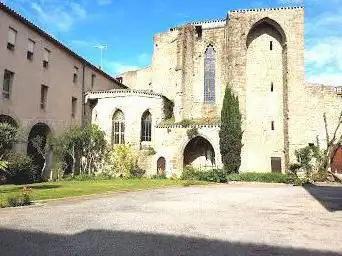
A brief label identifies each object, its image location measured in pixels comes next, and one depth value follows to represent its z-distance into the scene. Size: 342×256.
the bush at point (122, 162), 36.72
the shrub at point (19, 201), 14.38
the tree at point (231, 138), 36.59
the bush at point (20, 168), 27.67
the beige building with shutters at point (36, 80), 29.09
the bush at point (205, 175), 32.59
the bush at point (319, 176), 33.31
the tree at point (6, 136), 22.23
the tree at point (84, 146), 34.44
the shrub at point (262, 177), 32.56
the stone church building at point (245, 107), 38.25
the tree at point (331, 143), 37.00
